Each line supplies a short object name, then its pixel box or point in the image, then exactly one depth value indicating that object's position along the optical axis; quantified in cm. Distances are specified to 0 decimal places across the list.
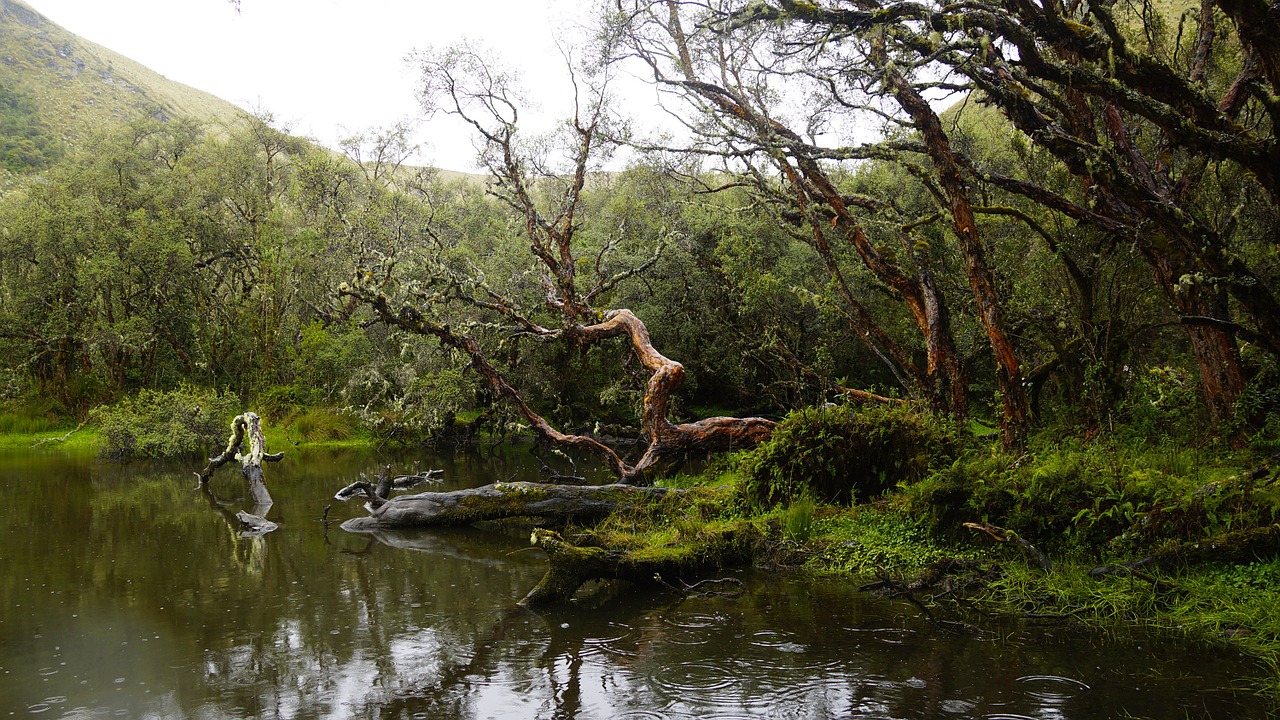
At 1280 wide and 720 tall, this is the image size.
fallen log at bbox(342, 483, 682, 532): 1006
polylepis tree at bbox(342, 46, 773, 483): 1268
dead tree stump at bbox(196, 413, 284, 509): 1362
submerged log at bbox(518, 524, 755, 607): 710
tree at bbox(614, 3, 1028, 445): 971
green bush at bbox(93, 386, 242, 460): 2048
